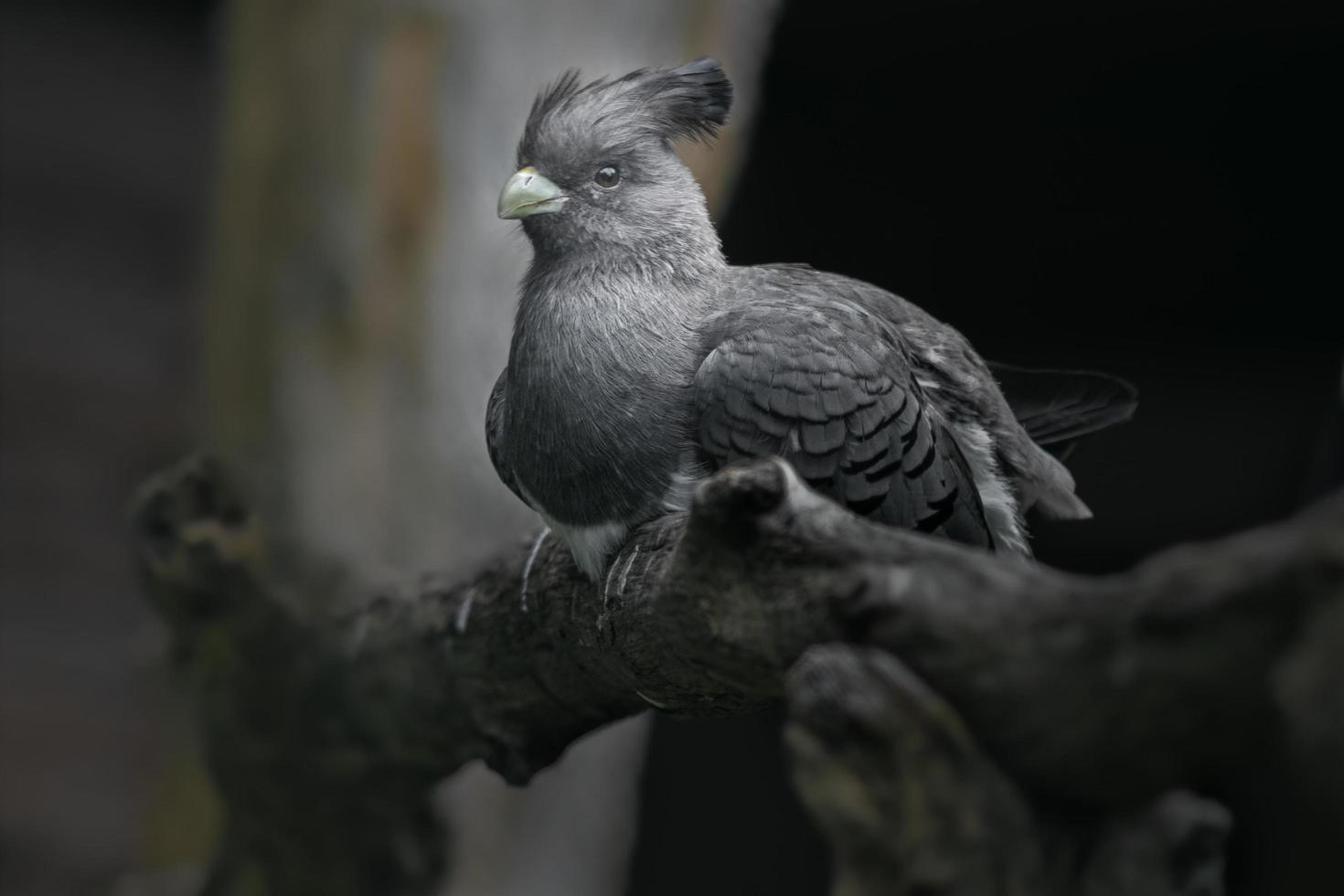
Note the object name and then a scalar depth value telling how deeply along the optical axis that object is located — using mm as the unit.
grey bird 4984
